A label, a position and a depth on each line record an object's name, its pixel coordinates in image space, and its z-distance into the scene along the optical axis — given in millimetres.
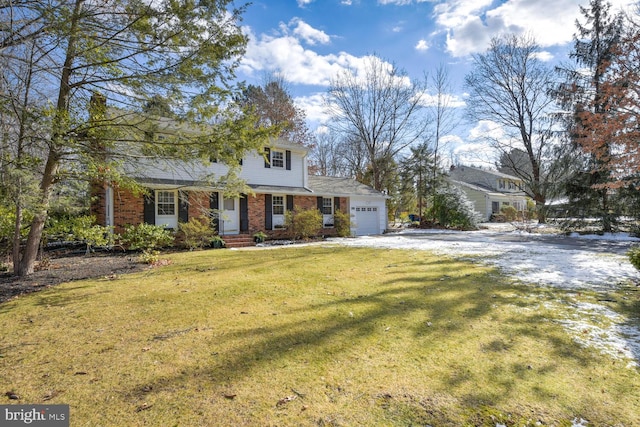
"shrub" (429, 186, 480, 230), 21797
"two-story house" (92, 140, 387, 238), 11844
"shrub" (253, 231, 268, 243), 14336
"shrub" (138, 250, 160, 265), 8789
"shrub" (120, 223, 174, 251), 10615
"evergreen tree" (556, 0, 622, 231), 15694
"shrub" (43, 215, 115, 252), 7351
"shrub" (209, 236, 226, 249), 12636
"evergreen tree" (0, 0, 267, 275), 4734
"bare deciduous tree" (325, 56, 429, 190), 24906
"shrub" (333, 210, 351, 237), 17219
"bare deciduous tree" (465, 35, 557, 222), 21203
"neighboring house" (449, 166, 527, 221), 33031
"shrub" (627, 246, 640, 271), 5375
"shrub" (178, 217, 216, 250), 11812
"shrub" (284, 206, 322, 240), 14953
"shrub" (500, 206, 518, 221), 30172
